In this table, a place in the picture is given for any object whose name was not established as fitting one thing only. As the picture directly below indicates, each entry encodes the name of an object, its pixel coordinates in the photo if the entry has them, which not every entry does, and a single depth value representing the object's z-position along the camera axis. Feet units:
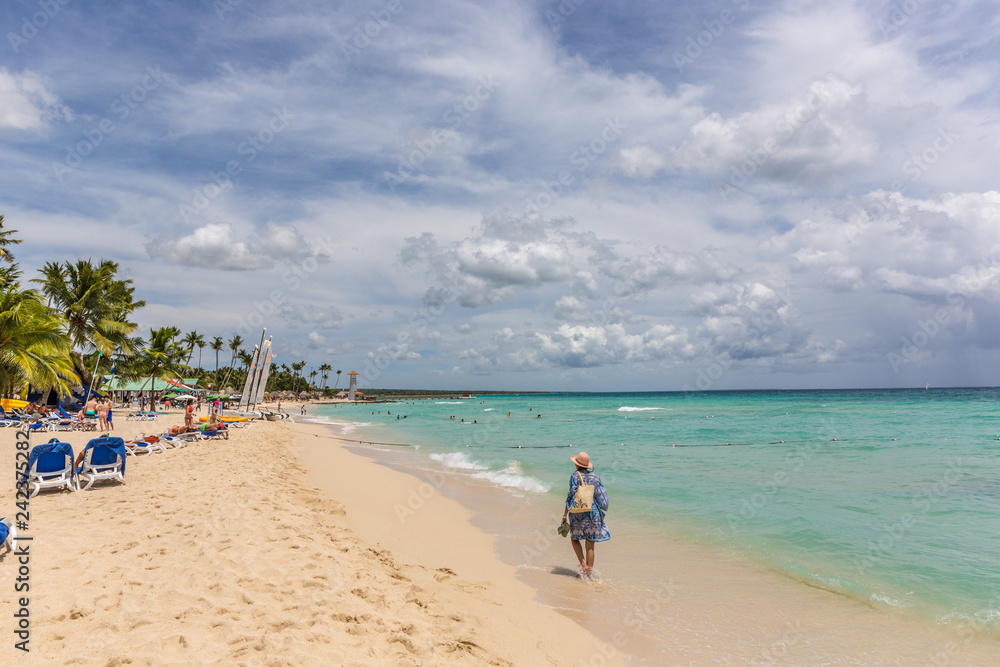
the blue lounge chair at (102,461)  32.14
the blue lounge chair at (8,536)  17.71
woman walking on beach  23.75
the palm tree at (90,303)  103.50
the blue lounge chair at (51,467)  30.32
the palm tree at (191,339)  259.90
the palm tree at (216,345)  317.85
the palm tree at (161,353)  147.87
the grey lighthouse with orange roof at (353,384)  461.78
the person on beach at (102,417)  69.51
